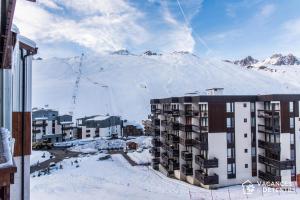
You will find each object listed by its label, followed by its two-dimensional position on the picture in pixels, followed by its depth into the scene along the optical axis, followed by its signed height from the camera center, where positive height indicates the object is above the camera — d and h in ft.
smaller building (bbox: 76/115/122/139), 325.83 -27.57
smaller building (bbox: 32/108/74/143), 296.30 -24.20
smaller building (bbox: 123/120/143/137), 358.64 -33.37
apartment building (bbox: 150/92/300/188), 118.32 -15.74
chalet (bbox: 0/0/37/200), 42.93 -1.18
